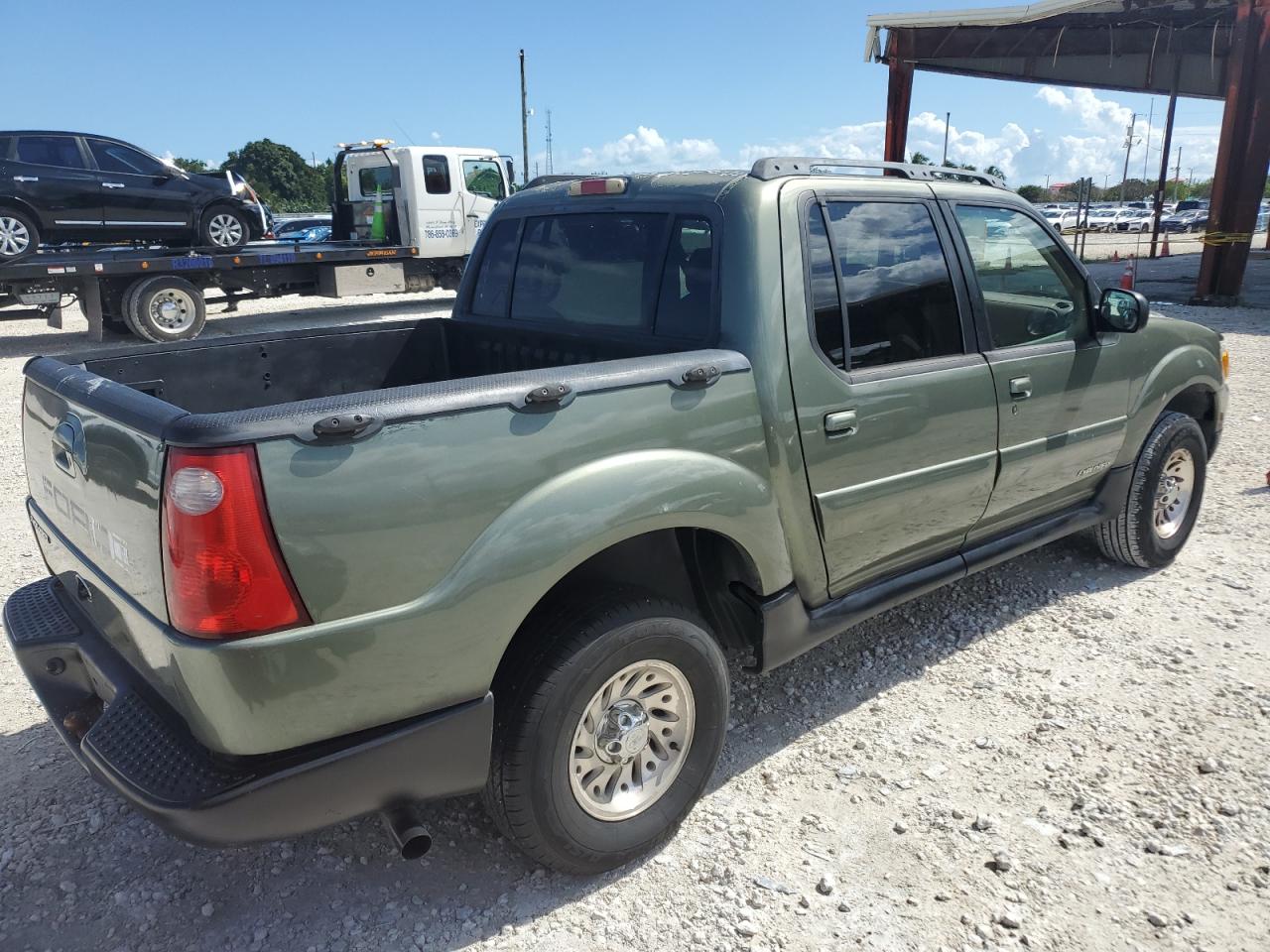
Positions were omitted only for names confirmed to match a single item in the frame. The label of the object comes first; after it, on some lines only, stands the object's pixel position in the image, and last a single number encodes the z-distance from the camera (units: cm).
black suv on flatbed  1267
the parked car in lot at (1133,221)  4489
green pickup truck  197
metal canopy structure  1483
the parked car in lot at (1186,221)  4422
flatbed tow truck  1238
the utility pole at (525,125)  3872
